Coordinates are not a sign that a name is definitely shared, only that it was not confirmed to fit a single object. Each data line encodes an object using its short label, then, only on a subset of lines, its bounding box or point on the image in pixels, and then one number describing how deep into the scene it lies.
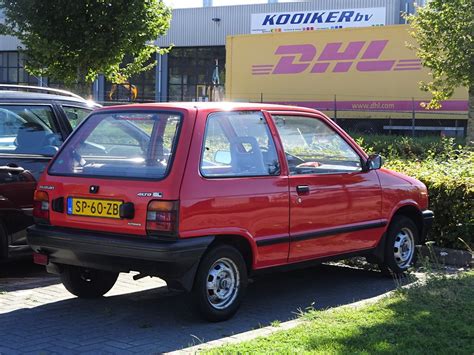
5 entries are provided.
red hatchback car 4.70
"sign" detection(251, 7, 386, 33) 35.56
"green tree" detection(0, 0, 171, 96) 12.40
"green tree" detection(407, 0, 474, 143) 15.12
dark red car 6.17
